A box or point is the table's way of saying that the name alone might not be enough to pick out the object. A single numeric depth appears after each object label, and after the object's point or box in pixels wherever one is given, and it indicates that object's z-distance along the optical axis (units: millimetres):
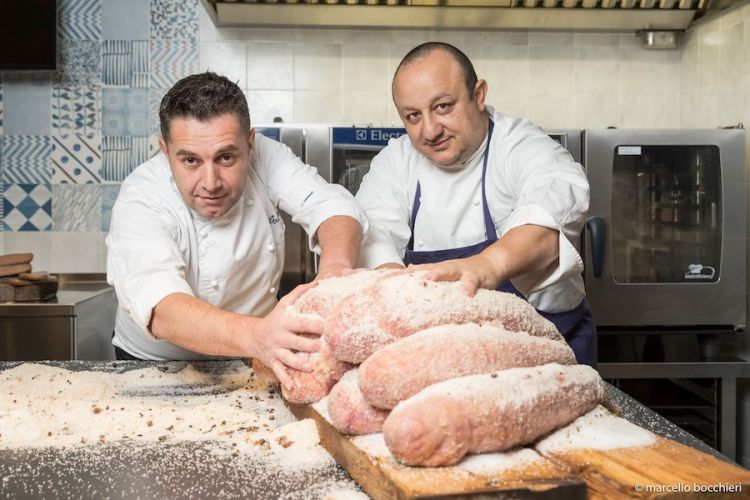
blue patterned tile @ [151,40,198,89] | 3678
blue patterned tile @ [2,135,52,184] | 3666
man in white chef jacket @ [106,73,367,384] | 1443
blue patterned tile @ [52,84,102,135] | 3678
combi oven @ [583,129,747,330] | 3043
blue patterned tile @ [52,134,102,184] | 3678
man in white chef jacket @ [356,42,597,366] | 1687
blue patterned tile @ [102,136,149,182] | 3680
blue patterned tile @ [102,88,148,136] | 3680
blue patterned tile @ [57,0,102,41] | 3656
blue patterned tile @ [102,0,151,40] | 3666
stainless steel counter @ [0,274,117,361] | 2930
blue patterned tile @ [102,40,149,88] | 3674
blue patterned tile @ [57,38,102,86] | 3670
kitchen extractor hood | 3426
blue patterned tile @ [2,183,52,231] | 3678
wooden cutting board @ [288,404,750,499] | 812
